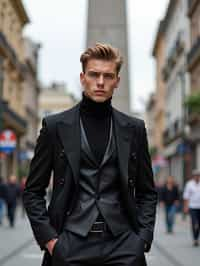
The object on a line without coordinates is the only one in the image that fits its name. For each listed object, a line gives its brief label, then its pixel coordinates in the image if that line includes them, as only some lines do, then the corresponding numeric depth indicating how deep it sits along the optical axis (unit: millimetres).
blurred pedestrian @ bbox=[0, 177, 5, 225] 23062
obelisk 18156
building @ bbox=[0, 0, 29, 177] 44938
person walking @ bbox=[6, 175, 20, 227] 22234
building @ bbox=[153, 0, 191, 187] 52500
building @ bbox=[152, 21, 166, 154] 74531
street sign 24031
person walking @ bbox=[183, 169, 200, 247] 16062
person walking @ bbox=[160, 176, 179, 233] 20000
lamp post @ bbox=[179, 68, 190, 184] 35556
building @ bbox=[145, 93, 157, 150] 89075
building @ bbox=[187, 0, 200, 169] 43188
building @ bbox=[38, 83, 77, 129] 113250
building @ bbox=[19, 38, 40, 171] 66000
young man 3512
